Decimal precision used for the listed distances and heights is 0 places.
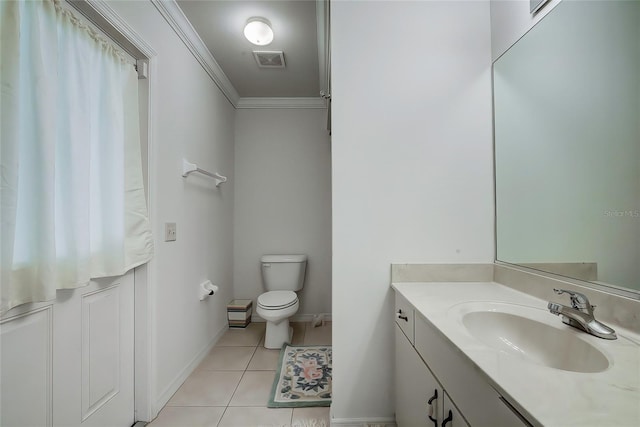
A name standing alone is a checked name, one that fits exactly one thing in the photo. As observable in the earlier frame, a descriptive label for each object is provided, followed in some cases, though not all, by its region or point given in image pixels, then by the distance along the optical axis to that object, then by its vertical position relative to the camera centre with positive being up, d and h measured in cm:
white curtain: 77 +22
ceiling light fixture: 170 +126
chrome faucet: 68 -28
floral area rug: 148 -108
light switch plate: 150 -9
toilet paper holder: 192 -56
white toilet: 205 -69
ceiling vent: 200 +129
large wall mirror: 75 +25
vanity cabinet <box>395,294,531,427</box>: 53 -48
